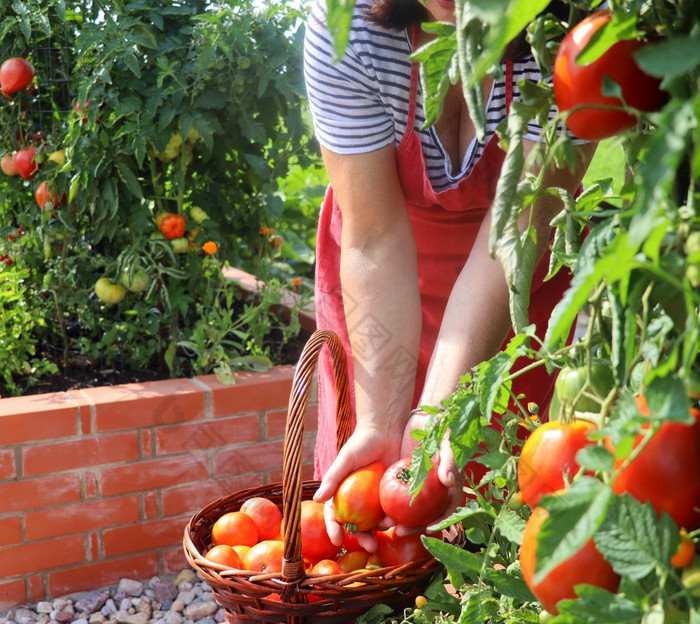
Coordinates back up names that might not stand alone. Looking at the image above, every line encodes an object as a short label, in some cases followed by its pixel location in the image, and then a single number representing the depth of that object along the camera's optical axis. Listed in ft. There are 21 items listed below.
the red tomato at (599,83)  1.39
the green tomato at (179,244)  7.54
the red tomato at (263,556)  3.53
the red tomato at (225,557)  3.47
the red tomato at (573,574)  1.43
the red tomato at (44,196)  7.54
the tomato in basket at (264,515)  3.94
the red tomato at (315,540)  3.66
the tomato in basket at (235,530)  3.76
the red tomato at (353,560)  3.51
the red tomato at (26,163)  7.70
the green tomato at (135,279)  7.31
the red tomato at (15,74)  7.43
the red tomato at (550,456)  1.52
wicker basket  3.03
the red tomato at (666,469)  1.33
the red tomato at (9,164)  7.82
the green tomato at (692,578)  1.30
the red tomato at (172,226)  7.53
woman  3.79
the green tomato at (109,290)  7.37
